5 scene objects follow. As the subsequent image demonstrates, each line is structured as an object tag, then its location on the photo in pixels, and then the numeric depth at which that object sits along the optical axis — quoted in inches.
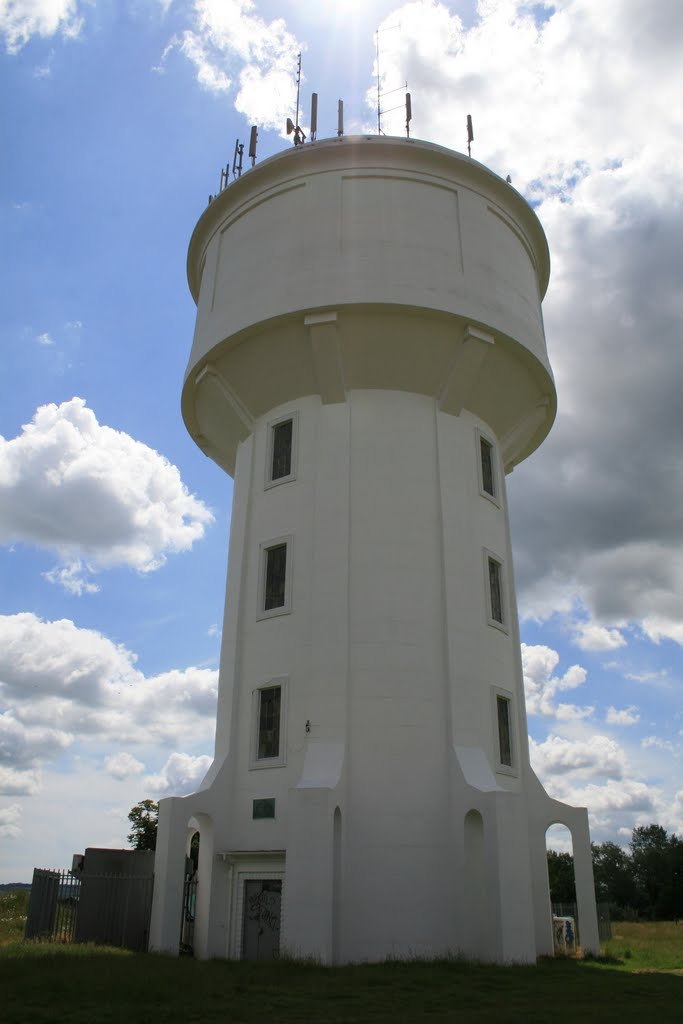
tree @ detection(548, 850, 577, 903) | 2111.2
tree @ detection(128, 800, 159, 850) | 1206.3
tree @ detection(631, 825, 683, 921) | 1932.8
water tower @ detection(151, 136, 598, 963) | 629.9
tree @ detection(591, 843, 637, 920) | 2257.6
